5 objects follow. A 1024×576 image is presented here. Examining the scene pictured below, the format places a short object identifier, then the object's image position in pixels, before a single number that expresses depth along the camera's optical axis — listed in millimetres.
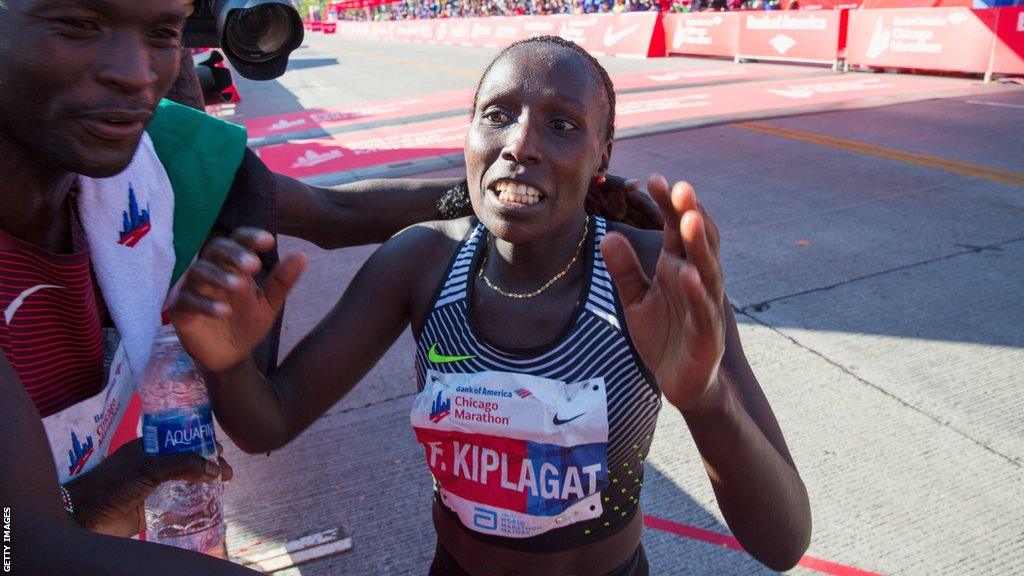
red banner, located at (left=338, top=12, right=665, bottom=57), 20391
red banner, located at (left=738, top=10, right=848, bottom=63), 15539
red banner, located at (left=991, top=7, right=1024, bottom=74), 12422
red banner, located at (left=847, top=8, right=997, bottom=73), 12914
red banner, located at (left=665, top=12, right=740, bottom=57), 18281
